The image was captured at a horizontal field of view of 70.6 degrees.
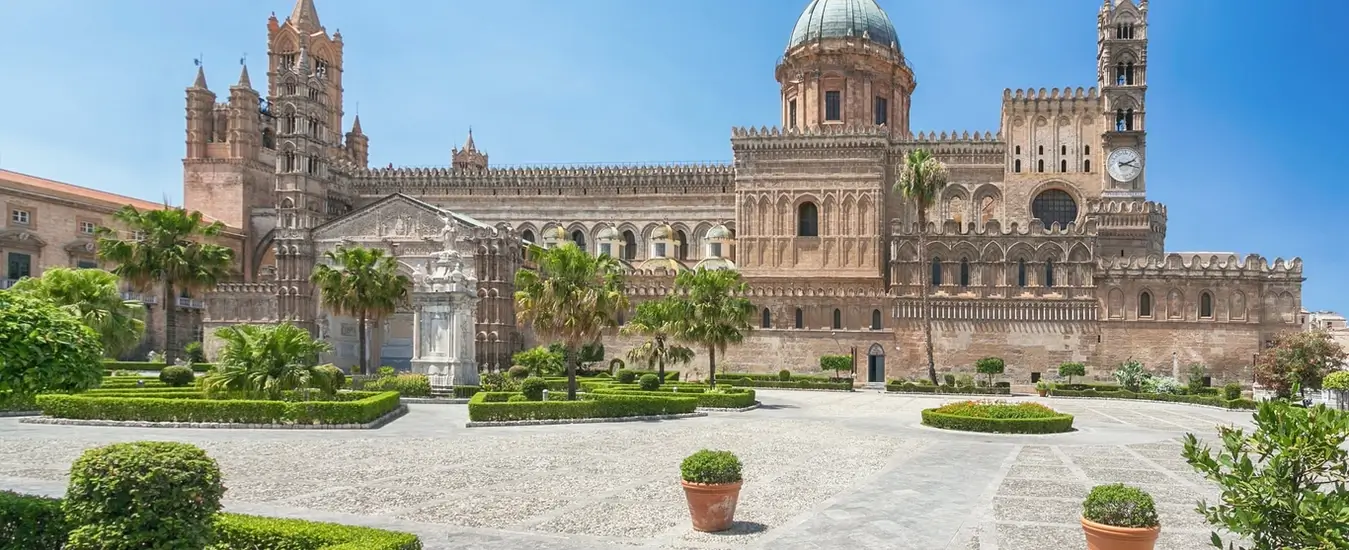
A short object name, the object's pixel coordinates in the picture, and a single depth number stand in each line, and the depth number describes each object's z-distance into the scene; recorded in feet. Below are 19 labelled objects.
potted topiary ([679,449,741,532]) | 40.63
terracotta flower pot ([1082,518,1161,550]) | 32.27
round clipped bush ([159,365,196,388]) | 113.60
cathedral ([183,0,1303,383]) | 174.19
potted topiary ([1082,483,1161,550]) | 32.37
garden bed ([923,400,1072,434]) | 85.10
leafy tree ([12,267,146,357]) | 104.06
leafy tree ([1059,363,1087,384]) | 163.02
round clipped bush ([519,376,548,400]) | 101.19
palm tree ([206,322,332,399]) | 86.43
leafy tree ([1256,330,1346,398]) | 132.67
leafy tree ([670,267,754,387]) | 127.95
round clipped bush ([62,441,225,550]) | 27.40
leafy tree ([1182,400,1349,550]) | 23.40
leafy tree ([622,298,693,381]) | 138.51
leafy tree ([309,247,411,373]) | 134.41
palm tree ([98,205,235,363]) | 143.43
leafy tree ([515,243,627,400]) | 101.65
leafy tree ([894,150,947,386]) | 162.61
